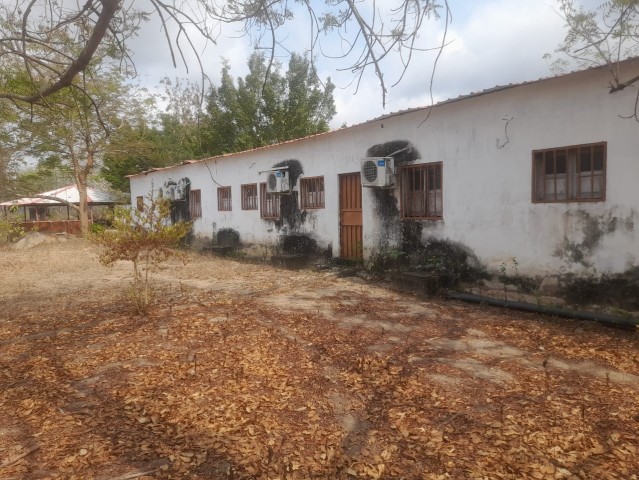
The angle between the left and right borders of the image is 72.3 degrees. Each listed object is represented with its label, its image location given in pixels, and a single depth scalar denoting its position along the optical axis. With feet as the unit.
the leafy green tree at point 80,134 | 59.00
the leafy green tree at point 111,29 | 11.11
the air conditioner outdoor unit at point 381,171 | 28.94
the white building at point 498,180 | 19.57
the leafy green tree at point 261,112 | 69.41
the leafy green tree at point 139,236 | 19.52
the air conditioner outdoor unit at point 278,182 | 38.34
